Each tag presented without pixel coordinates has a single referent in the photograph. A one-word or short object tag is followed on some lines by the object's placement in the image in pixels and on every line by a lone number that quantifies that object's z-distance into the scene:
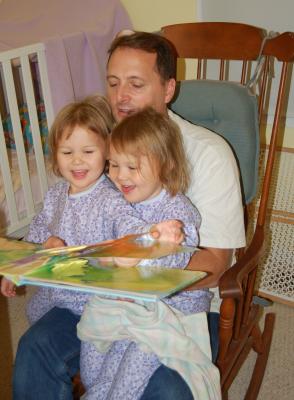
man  1.15
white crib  1.80
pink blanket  1.95
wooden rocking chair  1.28
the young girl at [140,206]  1.02
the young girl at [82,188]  1.14
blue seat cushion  1.34
